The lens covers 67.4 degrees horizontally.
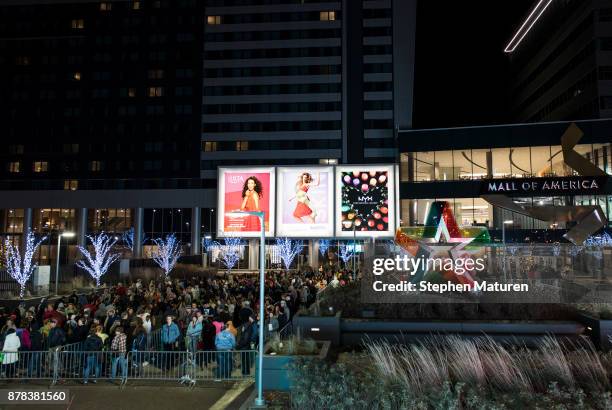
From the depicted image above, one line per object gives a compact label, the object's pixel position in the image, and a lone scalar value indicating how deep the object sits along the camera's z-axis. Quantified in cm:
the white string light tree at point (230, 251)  4909
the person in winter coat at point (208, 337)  1302
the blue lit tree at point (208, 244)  6031
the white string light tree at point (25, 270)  2571
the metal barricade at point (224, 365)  1202
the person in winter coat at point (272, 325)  1416
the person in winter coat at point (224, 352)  1201
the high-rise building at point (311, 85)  6538
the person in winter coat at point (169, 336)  1282
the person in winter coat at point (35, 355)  1199
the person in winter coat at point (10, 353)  1180
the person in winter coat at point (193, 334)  1321
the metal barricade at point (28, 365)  1180
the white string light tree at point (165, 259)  3884
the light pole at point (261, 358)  923
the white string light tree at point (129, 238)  6197
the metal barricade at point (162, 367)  1185
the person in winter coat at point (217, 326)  1332
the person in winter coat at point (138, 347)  1216
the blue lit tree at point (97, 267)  3012
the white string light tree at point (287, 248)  4819
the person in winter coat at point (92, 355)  1174
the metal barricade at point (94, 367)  1172
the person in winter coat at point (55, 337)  1223
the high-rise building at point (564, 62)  4872
